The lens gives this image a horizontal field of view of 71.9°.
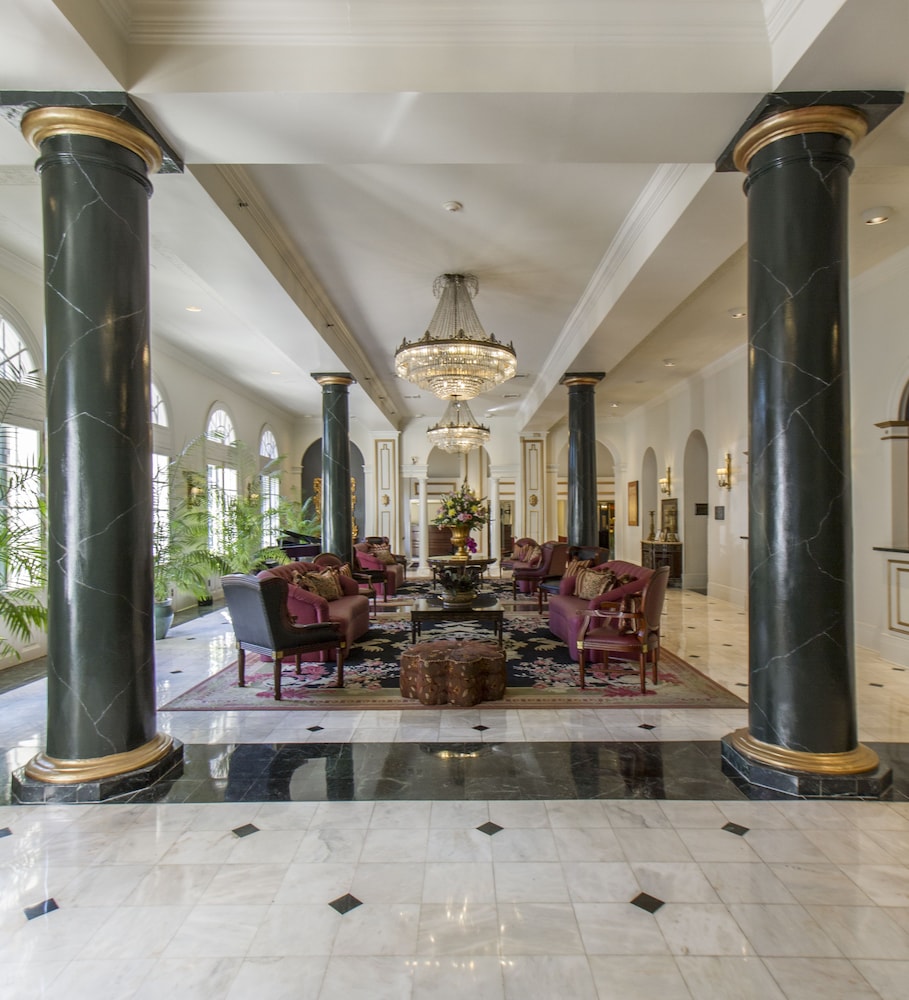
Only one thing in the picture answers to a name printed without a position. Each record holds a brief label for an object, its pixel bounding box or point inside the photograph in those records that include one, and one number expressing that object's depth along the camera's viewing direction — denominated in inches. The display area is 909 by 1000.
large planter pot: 307.9
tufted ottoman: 196.5
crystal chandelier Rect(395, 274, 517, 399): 254.5
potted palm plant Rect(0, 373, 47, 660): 152.3
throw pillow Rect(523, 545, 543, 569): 427.9
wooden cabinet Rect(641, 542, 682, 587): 494.0
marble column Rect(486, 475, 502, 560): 631.8
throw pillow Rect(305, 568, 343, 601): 273.7
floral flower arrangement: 345.4
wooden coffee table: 261.6
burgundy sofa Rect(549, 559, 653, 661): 222.8
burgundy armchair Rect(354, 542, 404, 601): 422.9
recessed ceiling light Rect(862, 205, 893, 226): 203.2
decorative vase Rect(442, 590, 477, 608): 274.8
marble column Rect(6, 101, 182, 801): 131.6
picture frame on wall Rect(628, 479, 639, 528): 619.2
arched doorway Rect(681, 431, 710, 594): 490.6
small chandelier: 478.3
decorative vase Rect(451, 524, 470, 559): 362.9
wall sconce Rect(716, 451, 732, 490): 410.3
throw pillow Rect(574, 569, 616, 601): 259.3
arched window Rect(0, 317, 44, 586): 249.1
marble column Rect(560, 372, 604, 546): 373.7
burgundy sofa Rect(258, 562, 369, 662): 231.1
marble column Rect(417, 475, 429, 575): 637.9
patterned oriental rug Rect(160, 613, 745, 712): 198.8
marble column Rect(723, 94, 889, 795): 131.0
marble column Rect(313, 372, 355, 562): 368.8
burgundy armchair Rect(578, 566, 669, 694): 211.0
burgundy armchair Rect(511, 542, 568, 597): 399.2
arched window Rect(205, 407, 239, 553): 449.4
